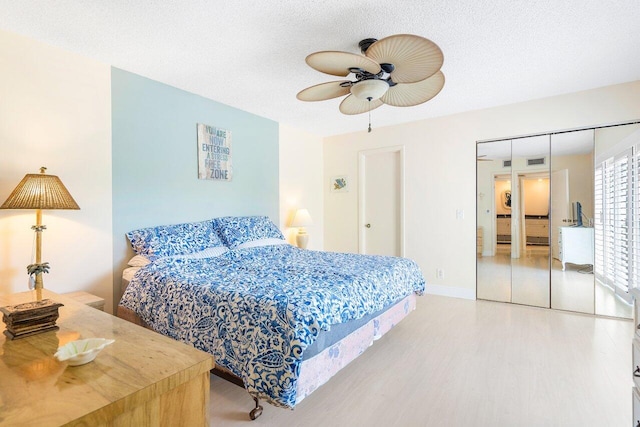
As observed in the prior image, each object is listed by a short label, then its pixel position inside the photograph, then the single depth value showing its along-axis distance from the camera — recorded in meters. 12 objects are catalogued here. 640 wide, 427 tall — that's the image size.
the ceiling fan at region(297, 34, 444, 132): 1.71
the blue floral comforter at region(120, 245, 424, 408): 1.54
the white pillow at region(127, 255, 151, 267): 2.60
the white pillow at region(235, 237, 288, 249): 3.23
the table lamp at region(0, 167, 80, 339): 1.36
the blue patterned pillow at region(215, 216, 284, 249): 3.24
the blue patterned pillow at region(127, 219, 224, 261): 2.64
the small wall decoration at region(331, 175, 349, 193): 5.04
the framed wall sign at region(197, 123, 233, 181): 3.35
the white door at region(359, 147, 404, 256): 4.57
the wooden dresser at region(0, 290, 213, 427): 0.79
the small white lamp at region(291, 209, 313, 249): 4.30
